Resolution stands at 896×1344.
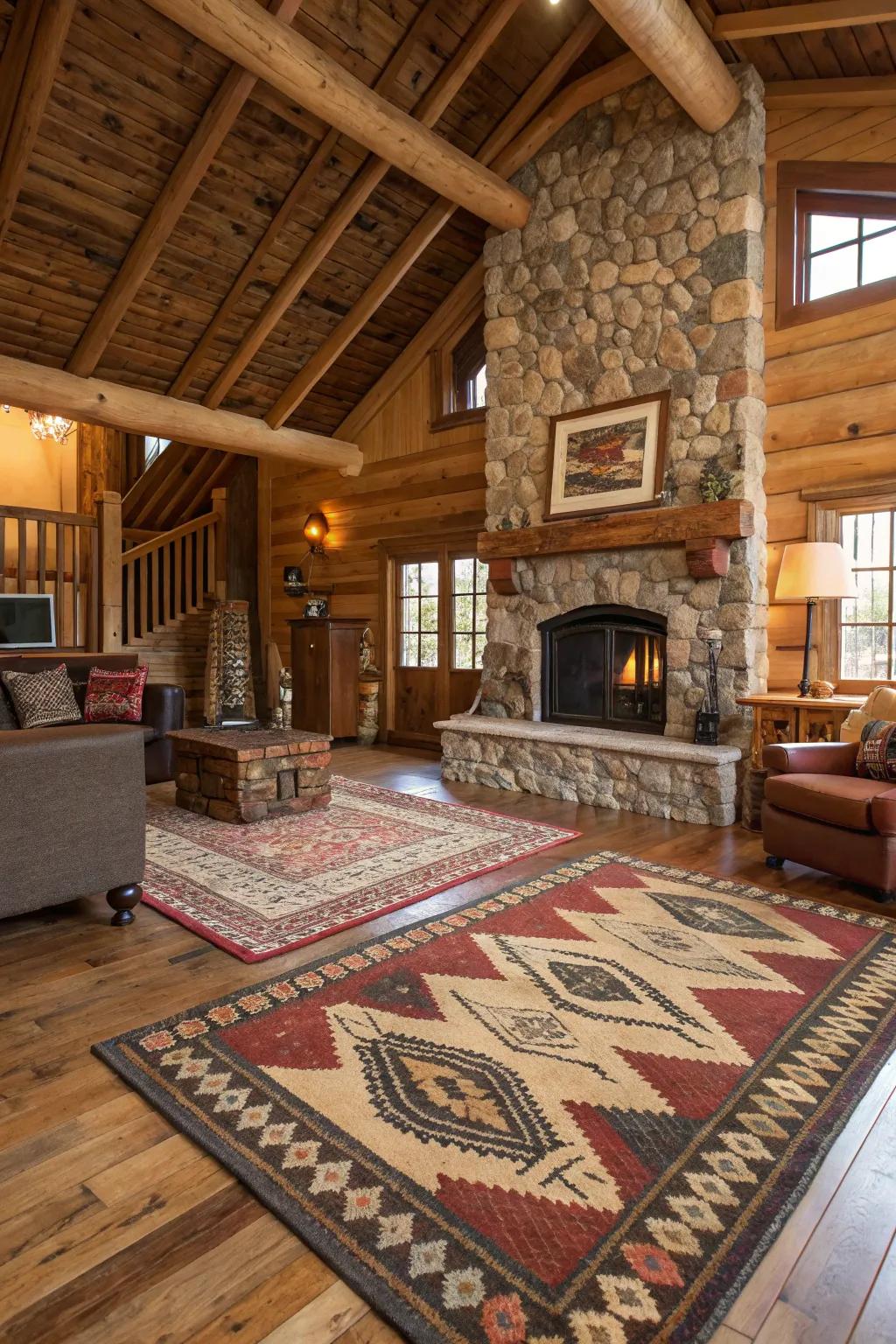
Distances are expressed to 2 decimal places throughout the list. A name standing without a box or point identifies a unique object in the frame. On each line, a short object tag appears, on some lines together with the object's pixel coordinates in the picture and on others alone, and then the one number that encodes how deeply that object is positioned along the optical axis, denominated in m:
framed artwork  5.12
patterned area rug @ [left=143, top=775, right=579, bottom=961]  2.93
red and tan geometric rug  1.34
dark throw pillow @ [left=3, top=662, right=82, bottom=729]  4.80
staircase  8.44
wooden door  6.77
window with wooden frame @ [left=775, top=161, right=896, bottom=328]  4.45
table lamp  4.04
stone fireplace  4.70
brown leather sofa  5.11
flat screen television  6.41
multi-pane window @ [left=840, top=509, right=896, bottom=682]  4.50
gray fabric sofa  2.56
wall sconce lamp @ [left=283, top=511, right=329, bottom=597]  7.96
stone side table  4.27
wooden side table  4.12
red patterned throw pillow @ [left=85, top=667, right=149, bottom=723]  5.08
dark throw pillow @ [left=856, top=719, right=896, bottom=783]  3.34
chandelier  8.67
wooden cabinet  7.23
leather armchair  3.10
